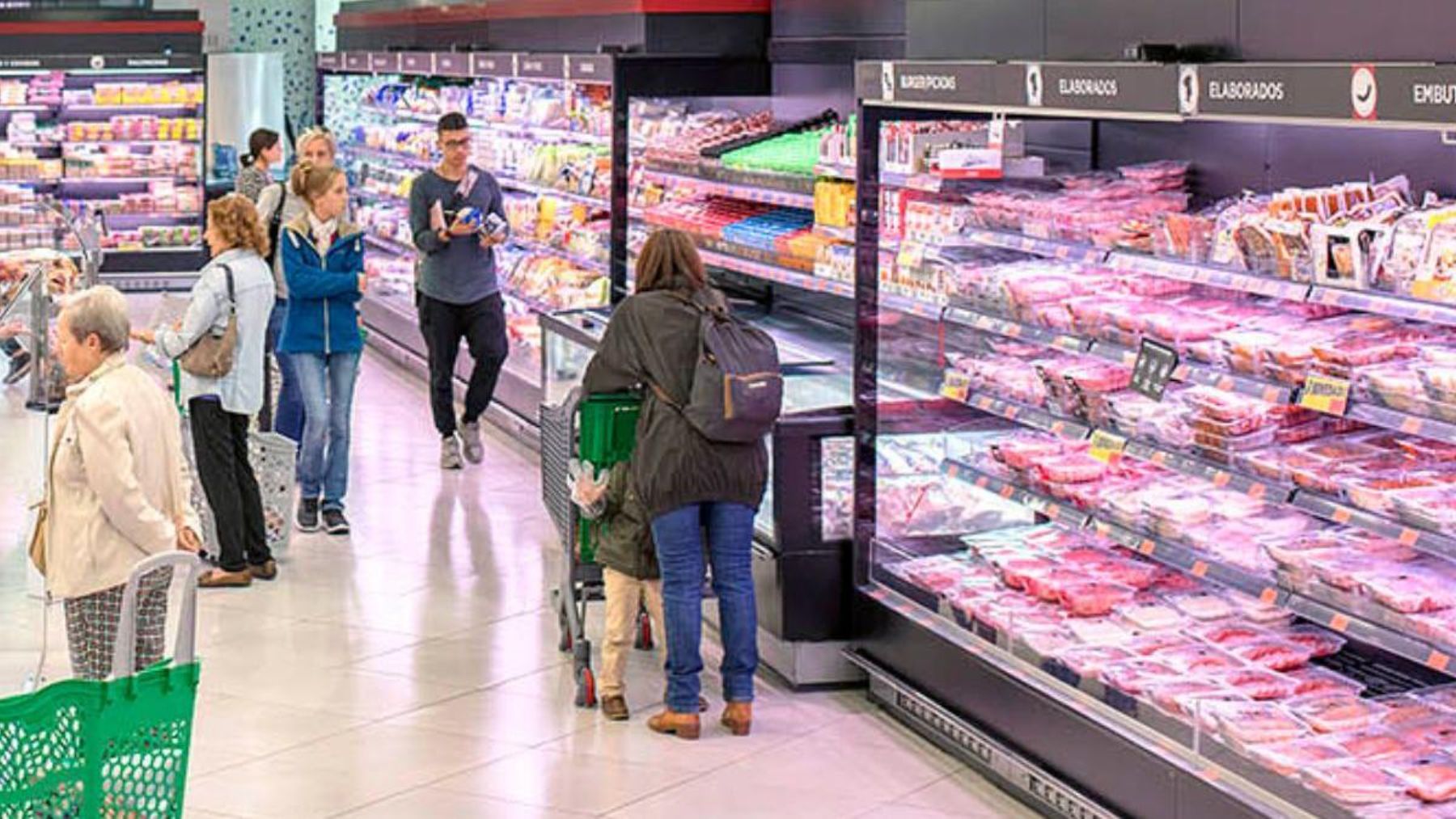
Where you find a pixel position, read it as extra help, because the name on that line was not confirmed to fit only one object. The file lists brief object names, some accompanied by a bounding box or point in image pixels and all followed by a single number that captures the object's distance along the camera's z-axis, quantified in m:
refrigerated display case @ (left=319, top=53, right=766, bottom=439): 11.42
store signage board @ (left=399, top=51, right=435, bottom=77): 14.96
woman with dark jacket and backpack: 7.05
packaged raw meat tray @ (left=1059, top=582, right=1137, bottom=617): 6.66
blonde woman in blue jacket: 9.92
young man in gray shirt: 11.77
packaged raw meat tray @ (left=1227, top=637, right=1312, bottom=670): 5.97
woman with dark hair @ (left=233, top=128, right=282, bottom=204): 11.55
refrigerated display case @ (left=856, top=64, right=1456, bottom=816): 5.38
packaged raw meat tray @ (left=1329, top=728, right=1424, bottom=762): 5.39
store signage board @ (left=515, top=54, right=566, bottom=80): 11.88
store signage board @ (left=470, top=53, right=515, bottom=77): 12.94
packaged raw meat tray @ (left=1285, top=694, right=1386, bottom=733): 5.60
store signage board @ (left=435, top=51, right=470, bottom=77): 14.01
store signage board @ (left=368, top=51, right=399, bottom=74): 15.97
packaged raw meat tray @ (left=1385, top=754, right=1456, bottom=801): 5.13
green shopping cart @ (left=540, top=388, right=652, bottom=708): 7.34
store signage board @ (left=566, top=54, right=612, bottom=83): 11.18
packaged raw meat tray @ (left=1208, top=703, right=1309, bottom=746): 5.57
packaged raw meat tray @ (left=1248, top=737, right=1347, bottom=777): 5.39
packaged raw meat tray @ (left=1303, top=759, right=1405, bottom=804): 5.18
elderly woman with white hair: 6.01
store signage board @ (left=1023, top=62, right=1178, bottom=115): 5.67
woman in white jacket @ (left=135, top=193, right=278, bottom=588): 8.85
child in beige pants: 7.32
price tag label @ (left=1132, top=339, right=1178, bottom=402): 6.07
